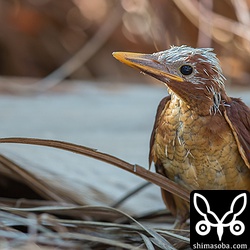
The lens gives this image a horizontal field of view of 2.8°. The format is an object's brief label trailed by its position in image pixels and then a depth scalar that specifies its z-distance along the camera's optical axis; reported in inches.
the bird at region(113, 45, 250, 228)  120.9
